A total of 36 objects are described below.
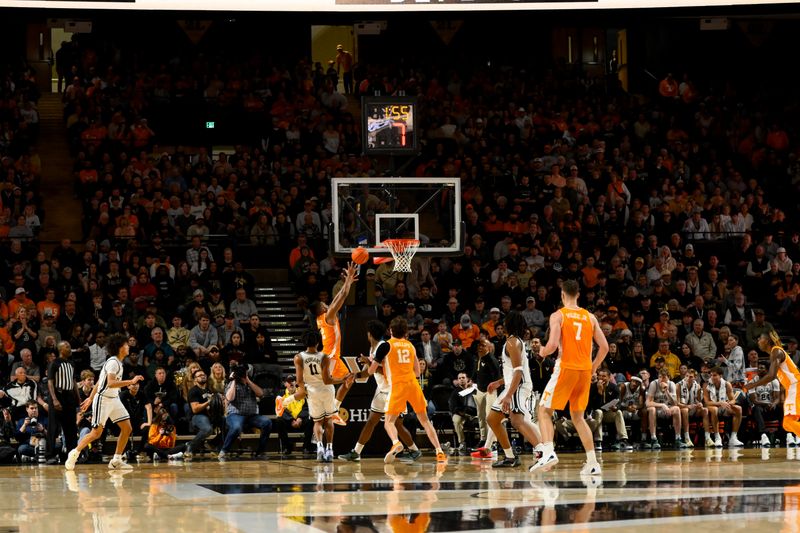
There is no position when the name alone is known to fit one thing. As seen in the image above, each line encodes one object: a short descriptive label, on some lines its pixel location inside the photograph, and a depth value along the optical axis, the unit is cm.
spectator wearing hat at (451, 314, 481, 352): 2034
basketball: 1555
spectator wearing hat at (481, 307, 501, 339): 2059
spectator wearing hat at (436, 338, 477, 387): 1894
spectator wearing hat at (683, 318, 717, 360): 2147
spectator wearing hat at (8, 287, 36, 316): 2020
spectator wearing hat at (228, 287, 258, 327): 2114
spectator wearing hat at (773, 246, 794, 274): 2414
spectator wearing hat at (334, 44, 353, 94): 3103
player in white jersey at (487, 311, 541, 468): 1365
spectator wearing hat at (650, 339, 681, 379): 2055
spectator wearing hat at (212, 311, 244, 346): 1996
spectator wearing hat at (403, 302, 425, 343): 2069
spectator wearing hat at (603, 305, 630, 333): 2156
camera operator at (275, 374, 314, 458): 1798
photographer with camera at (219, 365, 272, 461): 1744
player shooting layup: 1534
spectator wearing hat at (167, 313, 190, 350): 1994
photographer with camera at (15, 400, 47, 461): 1702
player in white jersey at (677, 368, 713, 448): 1933
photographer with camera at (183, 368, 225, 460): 1725
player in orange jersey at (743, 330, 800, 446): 1628
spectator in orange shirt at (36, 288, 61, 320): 2000
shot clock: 1808
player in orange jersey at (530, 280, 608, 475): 1245
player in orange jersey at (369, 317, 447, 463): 1496
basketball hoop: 1812
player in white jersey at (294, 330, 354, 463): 1568
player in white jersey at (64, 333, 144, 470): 1470
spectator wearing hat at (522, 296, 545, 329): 2128
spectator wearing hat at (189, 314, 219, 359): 1986
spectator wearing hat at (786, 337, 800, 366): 2108
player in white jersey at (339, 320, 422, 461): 1543
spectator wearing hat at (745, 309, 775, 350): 2180
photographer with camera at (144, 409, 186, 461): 1712
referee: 1695
